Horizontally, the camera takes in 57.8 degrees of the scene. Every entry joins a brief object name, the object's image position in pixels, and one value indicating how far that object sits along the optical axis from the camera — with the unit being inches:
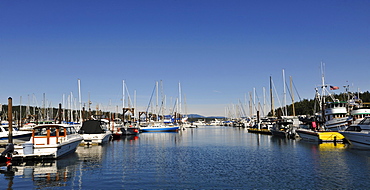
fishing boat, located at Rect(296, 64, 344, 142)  2035.3
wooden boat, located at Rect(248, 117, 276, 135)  3658.0
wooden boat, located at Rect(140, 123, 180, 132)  4478.3
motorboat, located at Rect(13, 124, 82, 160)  1213.1
